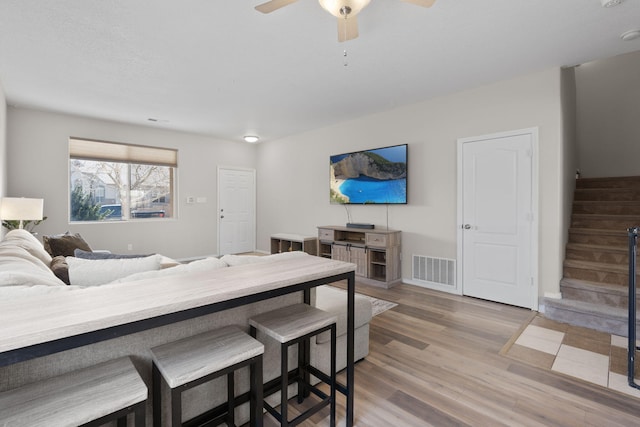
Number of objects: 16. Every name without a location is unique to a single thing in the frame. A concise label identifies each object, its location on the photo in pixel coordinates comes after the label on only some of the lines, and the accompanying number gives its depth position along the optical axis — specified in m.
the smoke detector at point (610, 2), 2.10
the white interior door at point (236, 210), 6.68
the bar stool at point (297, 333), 1.38
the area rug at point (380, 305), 3.32
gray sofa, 1.12
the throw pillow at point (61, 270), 2.26
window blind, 5.02
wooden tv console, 4.23
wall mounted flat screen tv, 4.41
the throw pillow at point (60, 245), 3.37
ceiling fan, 1.79
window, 5.10
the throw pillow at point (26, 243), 2.33
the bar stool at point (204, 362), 1.09
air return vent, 3.97
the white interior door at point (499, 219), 3.36
